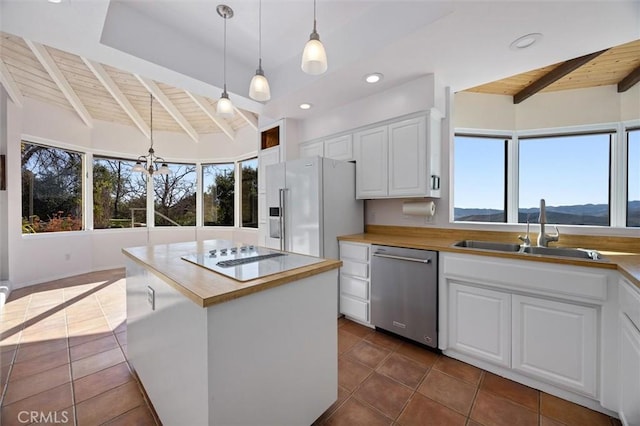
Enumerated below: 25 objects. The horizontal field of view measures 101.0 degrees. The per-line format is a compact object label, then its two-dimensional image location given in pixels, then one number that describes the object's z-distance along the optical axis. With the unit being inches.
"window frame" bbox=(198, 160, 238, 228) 233.9
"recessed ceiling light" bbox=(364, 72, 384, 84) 103.3
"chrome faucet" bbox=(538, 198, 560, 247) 85.4
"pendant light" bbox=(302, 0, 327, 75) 59.8
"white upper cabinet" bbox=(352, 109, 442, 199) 105.1
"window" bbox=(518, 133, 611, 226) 139.0
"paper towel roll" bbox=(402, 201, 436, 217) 110.3
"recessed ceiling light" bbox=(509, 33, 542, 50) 78.9
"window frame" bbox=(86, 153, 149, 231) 193.2
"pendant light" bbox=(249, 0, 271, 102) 72.9
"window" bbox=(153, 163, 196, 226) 231.5
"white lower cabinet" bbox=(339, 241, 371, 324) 107.7
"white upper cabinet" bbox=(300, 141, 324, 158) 142.7
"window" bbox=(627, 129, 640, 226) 130.0
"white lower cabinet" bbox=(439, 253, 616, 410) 63.1
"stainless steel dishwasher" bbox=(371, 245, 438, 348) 89.2
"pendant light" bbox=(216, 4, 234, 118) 82.9
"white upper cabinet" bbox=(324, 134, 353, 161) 129.2
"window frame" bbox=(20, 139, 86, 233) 186.7
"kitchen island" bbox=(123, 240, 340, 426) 42.4
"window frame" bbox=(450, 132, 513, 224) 151.9
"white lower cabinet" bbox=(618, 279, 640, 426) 52.4
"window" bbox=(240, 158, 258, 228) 217.5
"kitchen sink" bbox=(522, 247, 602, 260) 74.5
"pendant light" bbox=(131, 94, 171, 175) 180.9
